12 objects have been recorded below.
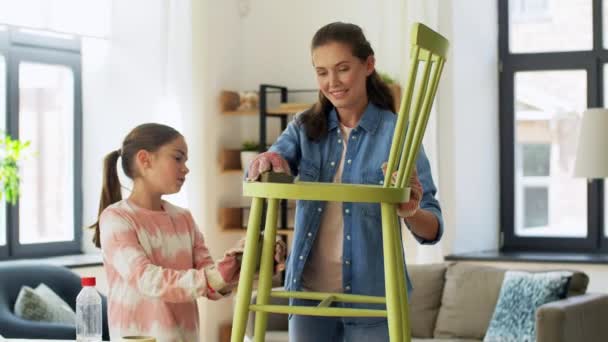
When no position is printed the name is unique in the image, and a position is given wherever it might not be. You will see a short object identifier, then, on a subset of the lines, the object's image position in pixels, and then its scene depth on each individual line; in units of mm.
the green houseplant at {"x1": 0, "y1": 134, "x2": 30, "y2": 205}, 5082
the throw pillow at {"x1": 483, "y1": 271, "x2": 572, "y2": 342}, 4965
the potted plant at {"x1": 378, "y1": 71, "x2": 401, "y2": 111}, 5855
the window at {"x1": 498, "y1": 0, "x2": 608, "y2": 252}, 6211
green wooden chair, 1746
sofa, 4906
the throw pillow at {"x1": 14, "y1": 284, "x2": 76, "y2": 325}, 4773
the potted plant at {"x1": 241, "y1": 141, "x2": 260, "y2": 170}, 6156
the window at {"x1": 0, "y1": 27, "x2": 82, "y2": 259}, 5727
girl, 2227
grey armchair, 4539
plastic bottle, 2355
